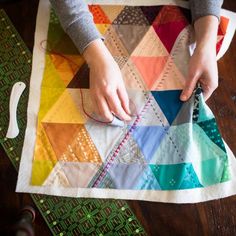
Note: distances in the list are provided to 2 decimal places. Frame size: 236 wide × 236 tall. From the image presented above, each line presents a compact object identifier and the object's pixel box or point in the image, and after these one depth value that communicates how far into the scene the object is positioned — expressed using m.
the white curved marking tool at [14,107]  0.57
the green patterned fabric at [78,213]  0.52
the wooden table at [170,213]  0.52
